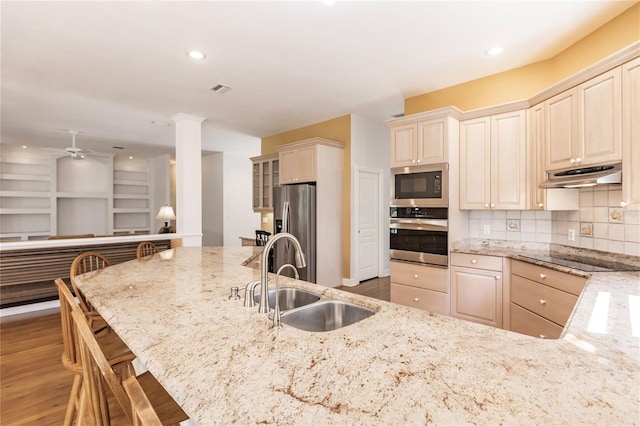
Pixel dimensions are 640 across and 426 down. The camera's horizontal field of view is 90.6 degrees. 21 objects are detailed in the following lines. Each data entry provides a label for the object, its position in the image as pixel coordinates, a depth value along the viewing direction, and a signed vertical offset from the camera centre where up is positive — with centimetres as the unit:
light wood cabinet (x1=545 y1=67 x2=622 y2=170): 213 +67
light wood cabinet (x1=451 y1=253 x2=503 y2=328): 290 -71
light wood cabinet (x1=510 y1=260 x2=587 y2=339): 217 -64
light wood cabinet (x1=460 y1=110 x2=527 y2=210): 303 +52
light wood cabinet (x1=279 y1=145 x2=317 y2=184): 491 +80
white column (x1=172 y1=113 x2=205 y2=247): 477 +50
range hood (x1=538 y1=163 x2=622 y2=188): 213 +27
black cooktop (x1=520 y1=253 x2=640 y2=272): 208 -36
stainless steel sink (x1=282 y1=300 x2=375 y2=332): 141 -47
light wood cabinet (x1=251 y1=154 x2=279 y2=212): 603 +66
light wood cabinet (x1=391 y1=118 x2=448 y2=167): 332 +77
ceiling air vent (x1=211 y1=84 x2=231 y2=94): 383 +154
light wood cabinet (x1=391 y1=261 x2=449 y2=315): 324 -79
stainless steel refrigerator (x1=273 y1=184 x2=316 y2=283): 475 -16
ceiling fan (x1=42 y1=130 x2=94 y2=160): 551 +110
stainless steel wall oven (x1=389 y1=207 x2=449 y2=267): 327 -23
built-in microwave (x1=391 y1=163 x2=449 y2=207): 329 +30
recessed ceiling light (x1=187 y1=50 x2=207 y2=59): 302 +154
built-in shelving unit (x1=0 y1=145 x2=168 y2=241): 725 +48
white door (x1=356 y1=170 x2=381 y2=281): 531 -16
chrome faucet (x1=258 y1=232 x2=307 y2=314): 122 -19
